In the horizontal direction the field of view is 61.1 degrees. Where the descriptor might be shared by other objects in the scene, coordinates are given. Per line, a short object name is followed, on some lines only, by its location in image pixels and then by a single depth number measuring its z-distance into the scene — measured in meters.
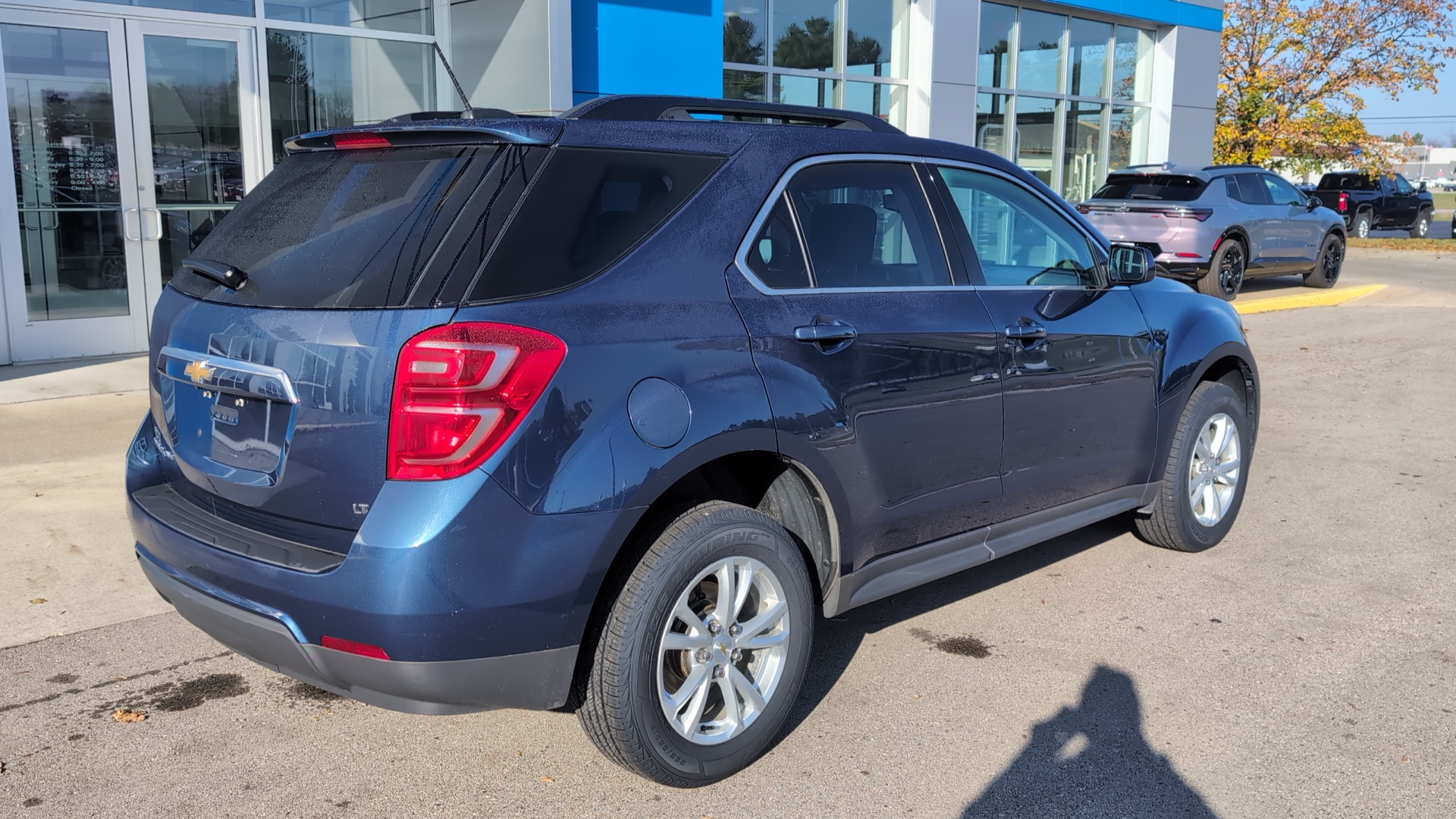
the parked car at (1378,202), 31.83
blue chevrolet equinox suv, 2.82
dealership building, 9.27
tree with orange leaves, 27.73
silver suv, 14.67
